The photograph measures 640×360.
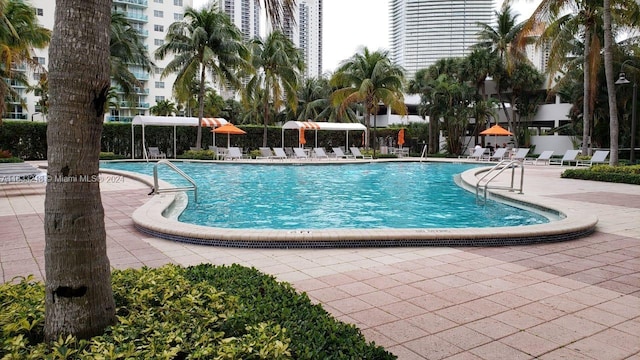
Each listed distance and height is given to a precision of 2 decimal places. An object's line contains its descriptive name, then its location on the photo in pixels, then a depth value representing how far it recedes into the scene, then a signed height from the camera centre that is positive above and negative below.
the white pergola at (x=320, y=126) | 29.34 +1.62
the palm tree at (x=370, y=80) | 28.88 +4.38
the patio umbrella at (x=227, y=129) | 27.23 +1.22
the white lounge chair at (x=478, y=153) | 28.50 +0.03
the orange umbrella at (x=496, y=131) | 29.51 +1.37
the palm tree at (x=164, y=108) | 57.06 +4.93
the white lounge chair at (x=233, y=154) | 26.05 -0.17
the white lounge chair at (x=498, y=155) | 27.64 -0.07
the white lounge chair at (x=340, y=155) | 28.71 -0.18
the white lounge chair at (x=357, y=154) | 28.66 -0.11
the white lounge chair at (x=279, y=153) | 27.00 -0.10
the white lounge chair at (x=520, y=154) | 25.76 +0.00
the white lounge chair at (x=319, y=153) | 28.11 -0.07
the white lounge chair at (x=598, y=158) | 21.41 -0.14
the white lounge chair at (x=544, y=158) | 25.78 -0.20
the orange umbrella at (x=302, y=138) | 29.62 +0.84
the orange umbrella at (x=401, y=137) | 31.56 +1.02
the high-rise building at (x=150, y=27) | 71.69 +19.42
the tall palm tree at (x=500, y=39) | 32.09 +7.75
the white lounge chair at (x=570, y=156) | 23.44 -0.07
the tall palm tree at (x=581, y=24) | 18.48 +5.44
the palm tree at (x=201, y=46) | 26.33 +5.71
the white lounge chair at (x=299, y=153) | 26.95 -0.11
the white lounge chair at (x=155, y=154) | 26.52 -0.22
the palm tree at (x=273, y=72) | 30.00 +5.00
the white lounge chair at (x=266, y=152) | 27.34 -0.05
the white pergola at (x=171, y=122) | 25.22 +1.55
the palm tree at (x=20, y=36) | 15.66 +4.13
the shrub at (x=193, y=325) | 2.39 -1.00
